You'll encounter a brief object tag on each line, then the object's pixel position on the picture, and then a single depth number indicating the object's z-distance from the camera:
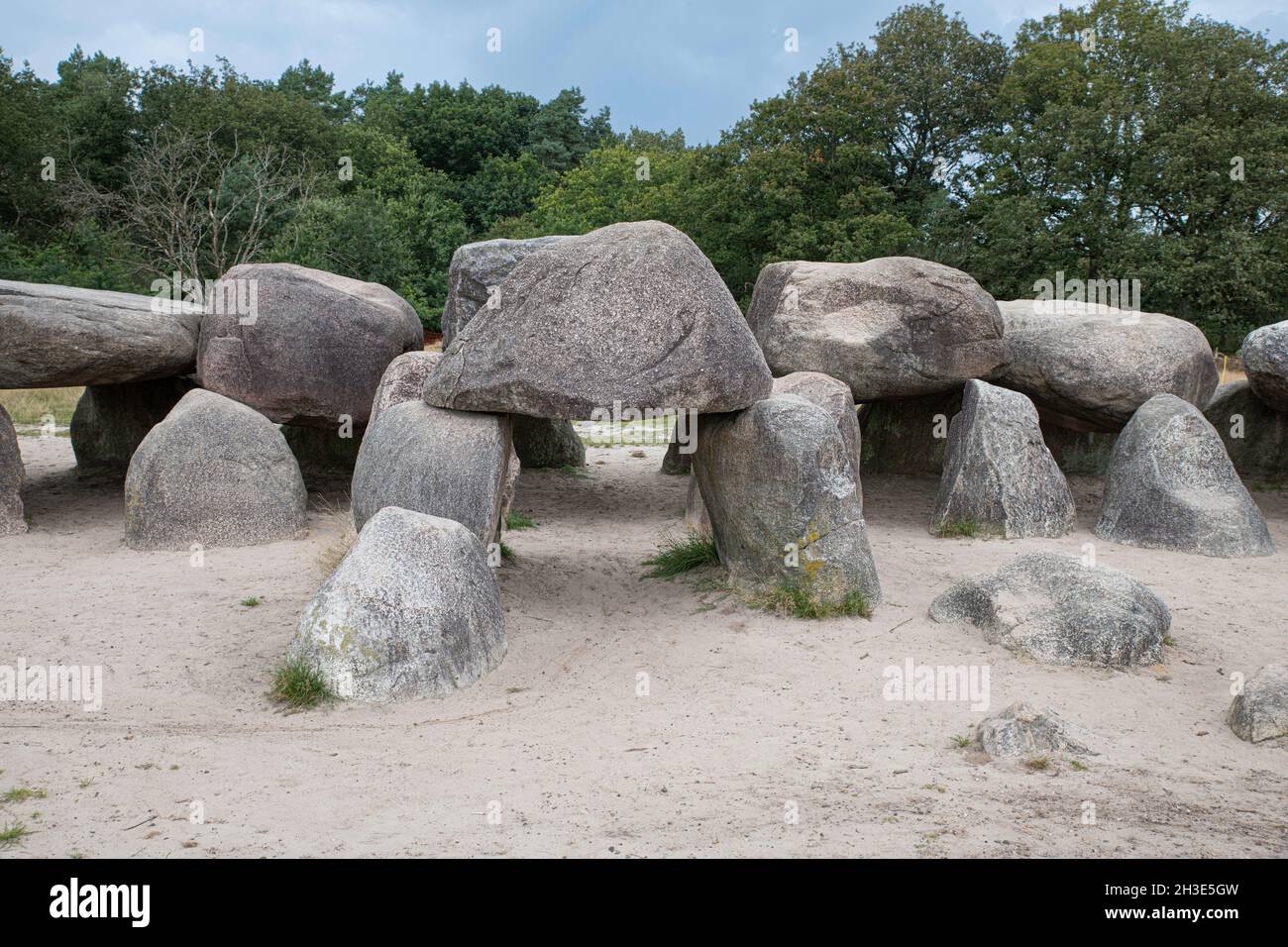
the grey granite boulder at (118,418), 11.94
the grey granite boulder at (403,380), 8.97
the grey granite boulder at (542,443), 13.07
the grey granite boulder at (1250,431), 12.07
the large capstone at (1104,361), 10.62
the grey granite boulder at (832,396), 9.31
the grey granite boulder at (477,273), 10.31
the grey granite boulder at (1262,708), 5.12
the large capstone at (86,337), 9.33
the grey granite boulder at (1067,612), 6.27
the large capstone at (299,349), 10.63
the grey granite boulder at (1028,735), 4.79
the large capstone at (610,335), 6.55
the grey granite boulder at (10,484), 9.40
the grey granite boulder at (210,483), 9.02
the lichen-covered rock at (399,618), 5.63
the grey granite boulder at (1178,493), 9.09
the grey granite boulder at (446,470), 7.04
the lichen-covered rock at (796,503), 7.08
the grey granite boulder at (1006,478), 9.70
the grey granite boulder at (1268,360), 10.45
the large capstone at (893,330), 10.59
